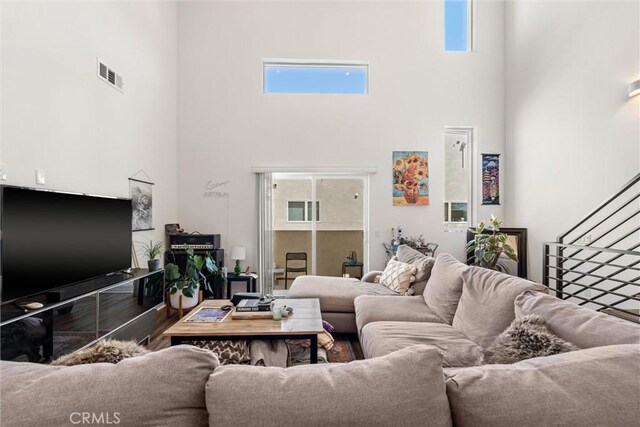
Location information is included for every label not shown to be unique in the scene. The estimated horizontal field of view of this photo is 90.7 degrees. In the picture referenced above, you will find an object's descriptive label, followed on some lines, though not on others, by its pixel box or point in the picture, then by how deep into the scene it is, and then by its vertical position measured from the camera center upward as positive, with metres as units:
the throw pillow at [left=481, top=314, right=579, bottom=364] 1.17 -0.50
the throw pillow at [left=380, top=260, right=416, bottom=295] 3.31 -0.70
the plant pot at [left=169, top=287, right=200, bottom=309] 4.09 -1.15
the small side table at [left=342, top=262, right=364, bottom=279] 5.32 -0.90
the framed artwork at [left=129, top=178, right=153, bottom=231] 3.71 +0.11
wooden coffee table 2.17 -0.82
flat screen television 1.93 -0.20
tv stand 1.83 -0.74
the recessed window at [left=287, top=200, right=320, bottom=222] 5.30 +0.03
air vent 3.15 +1.42
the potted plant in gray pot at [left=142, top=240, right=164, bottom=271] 3.36 -0.47
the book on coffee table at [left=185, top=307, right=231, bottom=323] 2.41 -0.82
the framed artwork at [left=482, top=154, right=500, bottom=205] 5.26 +0.58
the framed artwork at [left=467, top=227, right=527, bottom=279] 4.73 -0.56
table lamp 4.78 -0.63
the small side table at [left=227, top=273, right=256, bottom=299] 4.61 -0.99
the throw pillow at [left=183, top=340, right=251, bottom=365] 2.19 -0.96
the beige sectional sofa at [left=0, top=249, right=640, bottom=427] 0.66 -0.40
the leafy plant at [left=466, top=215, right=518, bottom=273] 4.22 -0.48
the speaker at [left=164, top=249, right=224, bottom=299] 4.49 -0.72
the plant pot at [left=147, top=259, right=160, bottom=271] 3.35 -0.55
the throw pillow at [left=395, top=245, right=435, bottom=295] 3.22 -0.61
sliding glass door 5.28 -0.19
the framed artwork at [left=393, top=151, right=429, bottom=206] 5.14 +0.58
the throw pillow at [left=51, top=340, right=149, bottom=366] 0.86 -0.40
